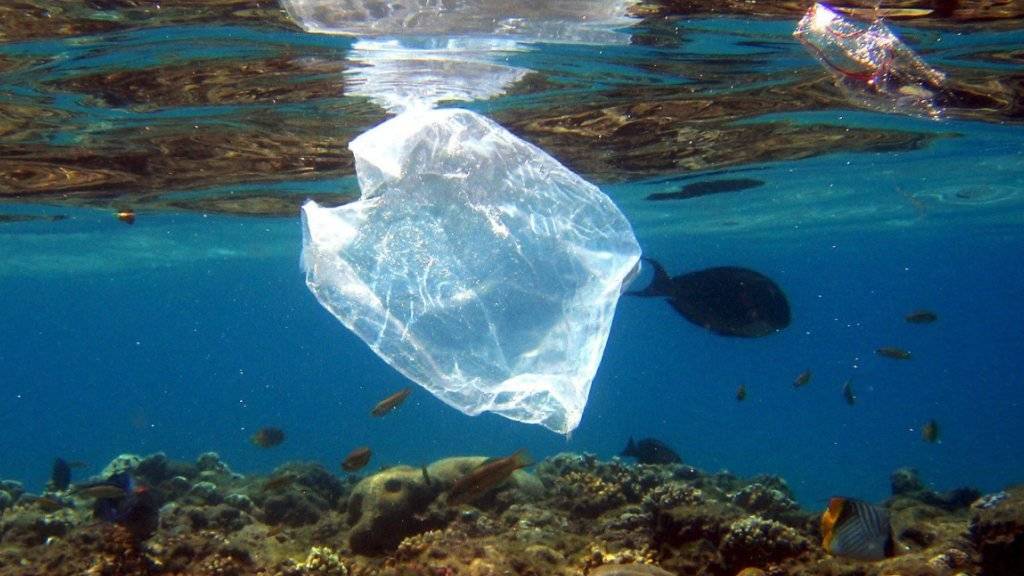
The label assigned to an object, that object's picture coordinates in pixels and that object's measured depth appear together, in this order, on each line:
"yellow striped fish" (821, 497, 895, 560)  5.46
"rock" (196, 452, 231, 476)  16.26
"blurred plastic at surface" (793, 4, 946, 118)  6.07
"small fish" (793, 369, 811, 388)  13.88
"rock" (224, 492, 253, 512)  11.48
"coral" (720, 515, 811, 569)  7.09
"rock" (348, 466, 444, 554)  9.02
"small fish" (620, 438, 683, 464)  12.45
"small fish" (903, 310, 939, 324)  14.30
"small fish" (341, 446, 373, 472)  10.16
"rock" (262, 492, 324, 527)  10.98
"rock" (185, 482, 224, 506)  12.25
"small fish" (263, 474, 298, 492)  10.52
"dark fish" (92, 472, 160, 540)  8.03
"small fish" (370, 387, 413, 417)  9.68
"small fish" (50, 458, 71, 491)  13.05
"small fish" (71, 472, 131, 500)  8.23
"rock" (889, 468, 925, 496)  14.51
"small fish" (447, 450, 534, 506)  7.09
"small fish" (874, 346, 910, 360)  13.48
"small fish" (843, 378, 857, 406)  13.41
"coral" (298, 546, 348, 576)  7.81
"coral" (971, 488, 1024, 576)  6.52
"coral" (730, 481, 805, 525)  10.16
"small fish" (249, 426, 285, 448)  13.17
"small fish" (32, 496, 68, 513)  10.28
